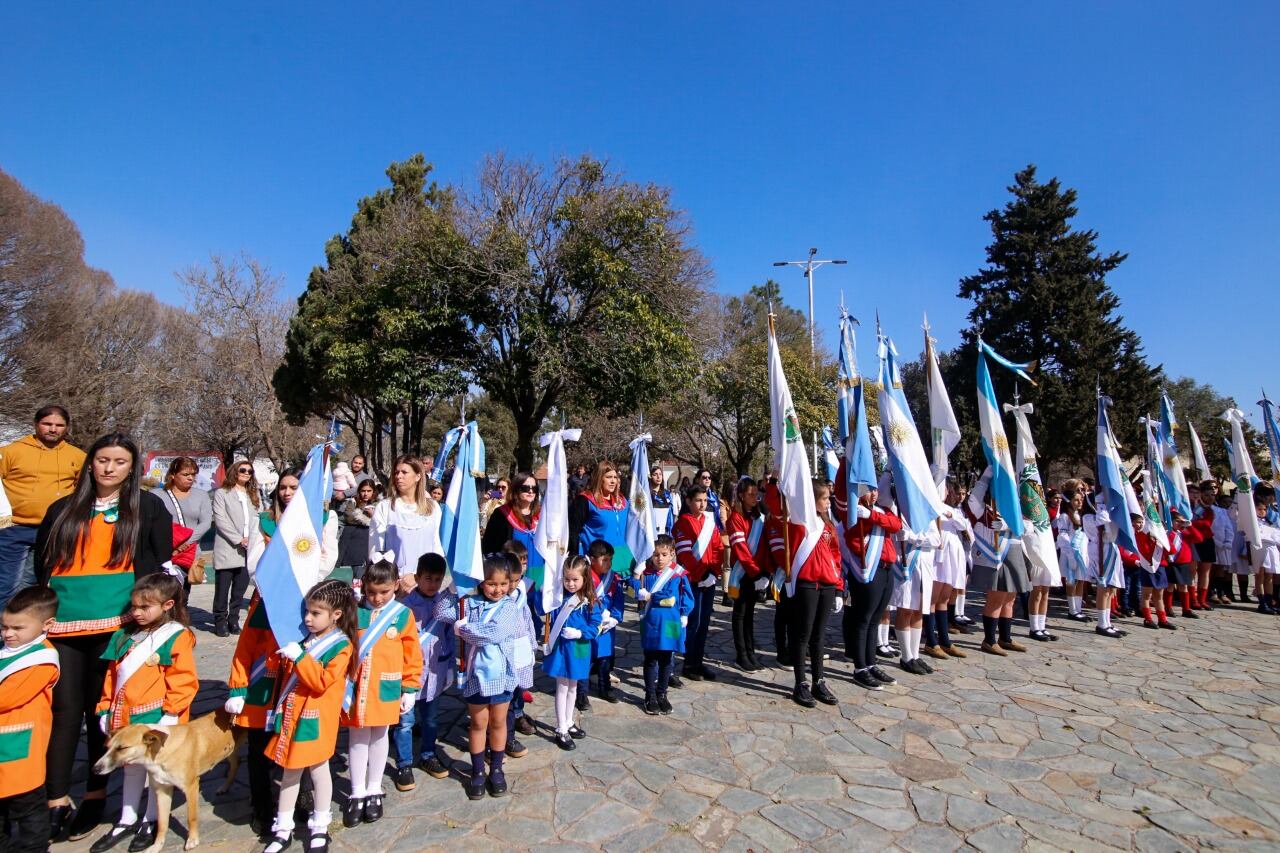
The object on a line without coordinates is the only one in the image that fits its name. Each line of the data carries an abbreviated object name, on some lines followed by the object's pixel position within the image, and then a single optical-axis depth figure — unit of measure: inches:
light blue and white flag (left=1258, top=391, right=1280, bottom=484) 440.5
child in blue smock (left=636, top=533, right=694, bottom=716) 205.6
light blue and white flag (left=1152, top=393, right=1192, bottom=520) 383.2
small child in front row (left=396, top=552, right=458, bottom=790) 159.6
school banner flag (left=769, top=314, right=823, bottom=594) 217.6
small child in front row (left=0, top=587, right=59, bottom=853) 115.3
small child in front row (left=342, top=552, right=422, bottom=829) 140.5
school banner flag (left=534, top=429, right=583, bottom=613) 201.6
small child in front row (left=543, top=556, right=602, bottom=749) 181.5
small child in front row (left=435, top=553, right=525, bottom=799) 152.3
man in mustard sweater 154.3
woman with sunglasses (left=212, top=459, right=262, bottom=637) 296.2
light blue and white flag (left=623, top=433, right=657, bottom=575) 233.6
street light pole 1003.9
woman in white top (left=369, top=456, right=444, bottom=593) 187.8
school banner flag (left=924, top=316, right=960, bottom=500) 266.1
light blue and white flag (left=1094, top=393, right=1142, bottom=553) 324.5
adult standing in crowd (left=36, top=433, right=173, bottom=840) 131.3
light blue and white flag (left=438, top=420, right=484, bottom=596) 176.6
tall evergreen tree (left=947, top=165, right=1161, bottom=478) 1192.8
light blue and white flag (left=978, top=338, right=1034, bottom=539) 277.9
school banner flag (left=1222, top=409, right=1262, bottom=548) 388.5
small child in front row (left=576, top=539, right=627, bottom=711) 200.7
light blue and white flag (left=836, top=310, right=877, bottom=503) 233.9
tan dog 122.8
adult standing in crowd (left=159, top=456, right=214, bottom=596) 232.7
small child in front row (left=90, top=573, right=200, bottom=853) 130.0
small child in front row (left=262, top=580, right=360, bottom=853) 126.8
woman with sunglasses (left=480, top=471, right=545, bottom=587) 206.4
